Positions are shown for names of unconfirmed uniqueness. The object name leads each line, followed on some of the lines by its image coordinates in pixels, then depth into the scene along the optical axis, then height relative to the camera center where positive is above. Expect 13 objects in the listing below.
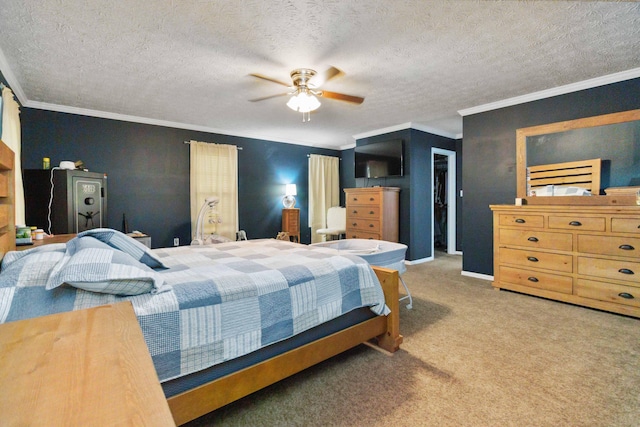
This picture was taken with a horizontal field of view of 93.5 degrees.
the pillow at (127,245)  1.70 -0.19
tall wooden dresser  4.95 -0.05
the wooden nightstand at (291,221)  5.86 -0.20
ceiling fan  2.86 +1.17
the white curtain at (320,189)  6.50 +0.47
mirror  3.06 +0.72
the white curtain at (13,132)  2.74 +0.79
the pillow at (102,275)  1.16 -0.25
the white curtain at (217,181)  4.96 +0.51
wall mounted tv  5.12 +0.92
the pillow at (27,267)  1.21 -0.24
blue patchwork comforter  1.20 -0.41
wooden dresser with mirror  2.73 -0.35
